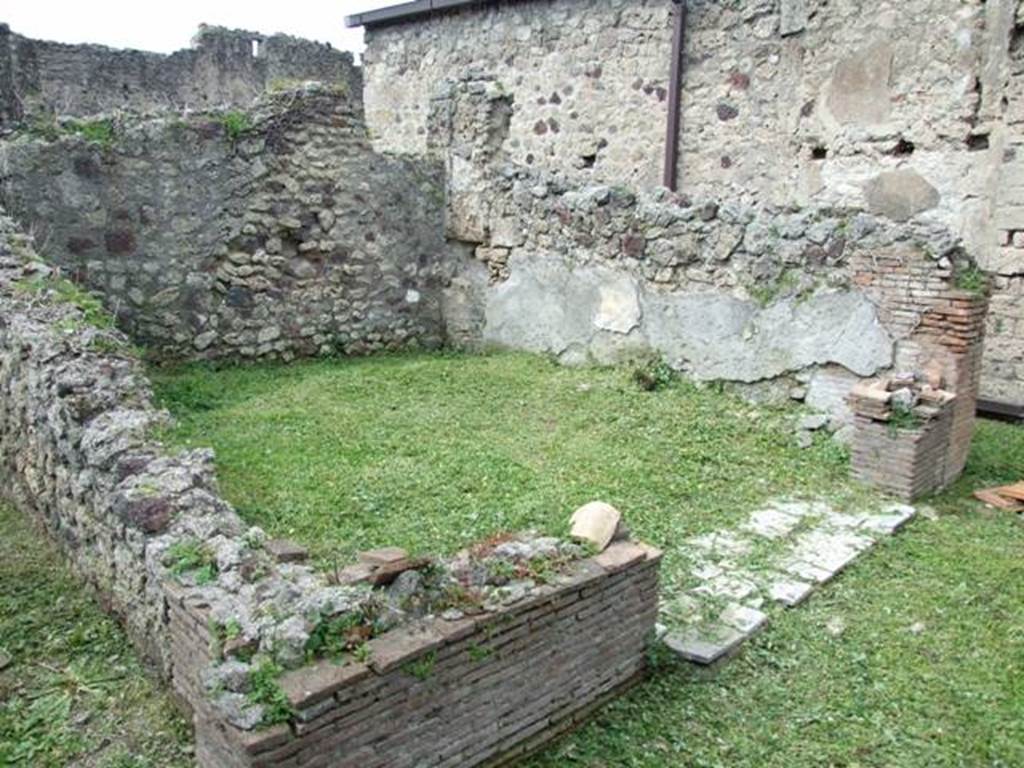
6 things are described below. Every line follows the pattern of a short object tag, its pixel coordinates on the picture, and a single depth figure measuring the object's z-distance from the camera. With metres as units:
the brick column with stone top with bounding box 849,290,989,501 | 5.55
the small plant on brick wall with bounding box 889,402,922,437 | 5.56
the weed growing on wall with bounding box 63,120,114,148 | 6.73
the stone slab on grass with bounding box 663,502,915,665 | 3.84
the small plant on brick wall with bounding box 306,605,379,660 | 2.58
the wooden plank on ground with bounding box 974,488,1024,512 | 5.53
